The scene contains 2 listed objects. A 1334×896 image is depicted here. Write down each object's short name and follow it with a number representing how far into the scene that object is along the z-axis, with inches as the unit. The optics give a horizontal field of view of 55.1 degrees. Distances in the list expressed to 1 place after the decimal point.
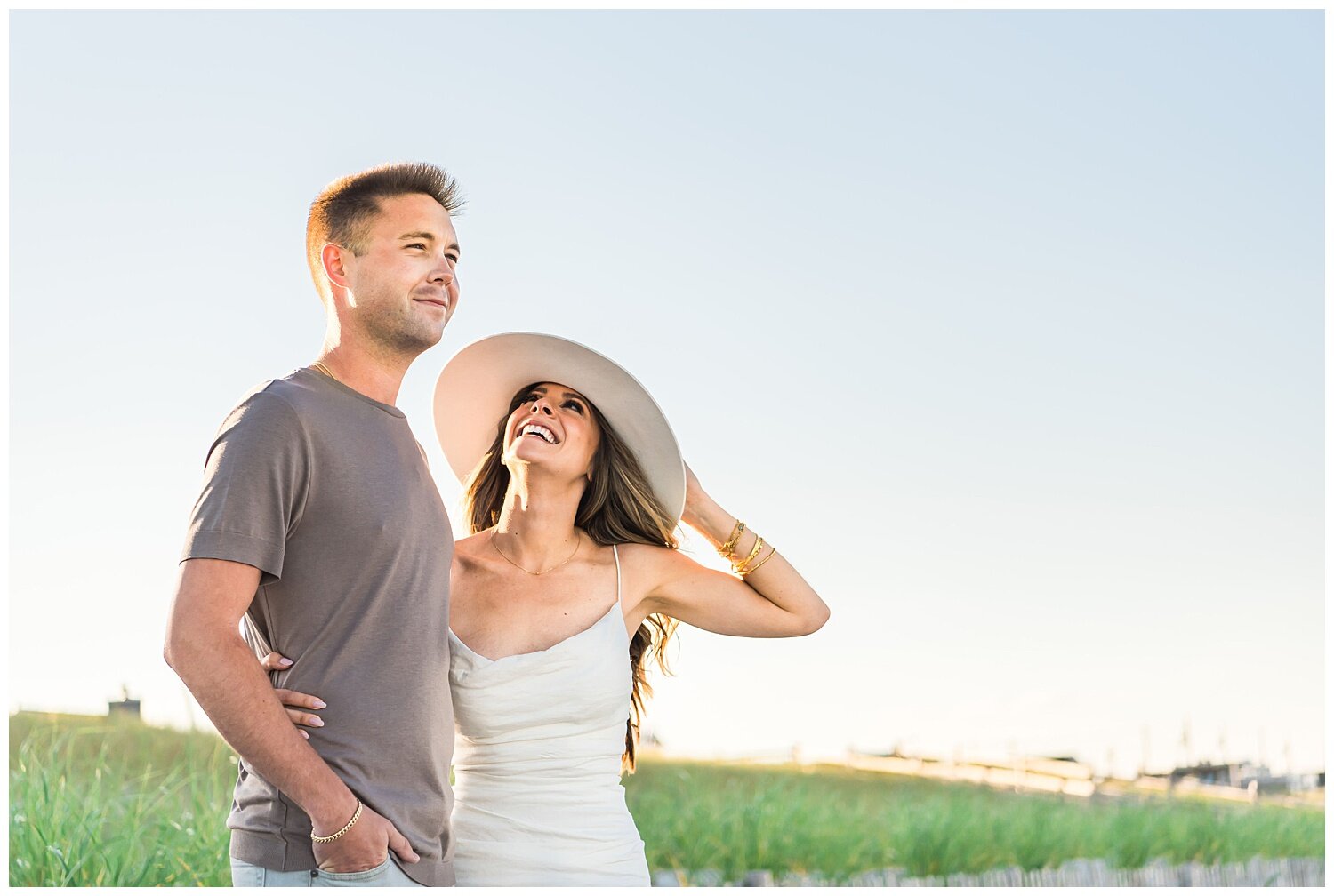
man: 80.5
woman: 115.0
